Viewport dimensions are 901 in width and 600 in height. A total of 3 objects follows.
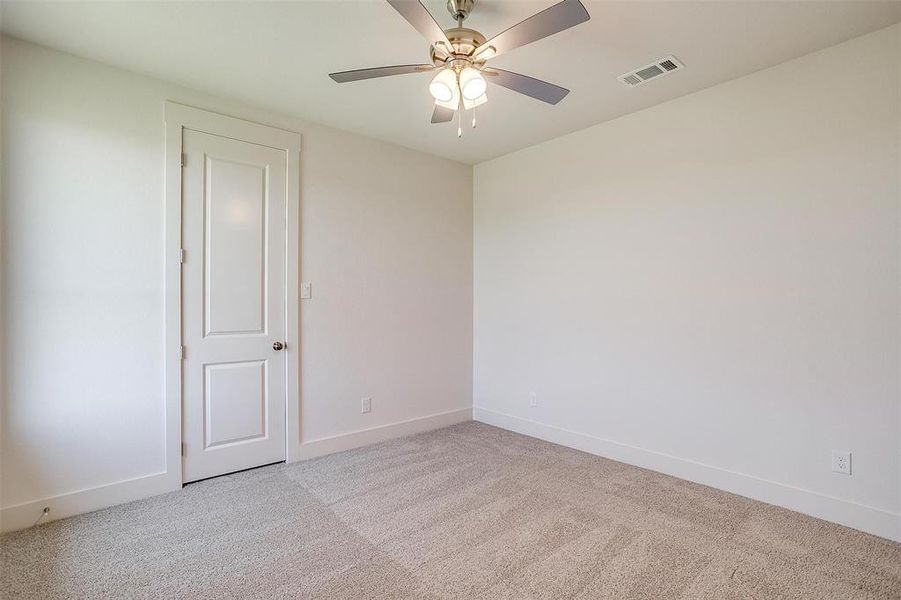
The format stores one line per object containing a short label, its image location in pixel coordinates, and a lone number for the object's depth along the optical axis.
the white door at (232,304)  2.96
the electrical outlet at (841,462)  2.42
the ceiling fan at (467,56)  1.65
